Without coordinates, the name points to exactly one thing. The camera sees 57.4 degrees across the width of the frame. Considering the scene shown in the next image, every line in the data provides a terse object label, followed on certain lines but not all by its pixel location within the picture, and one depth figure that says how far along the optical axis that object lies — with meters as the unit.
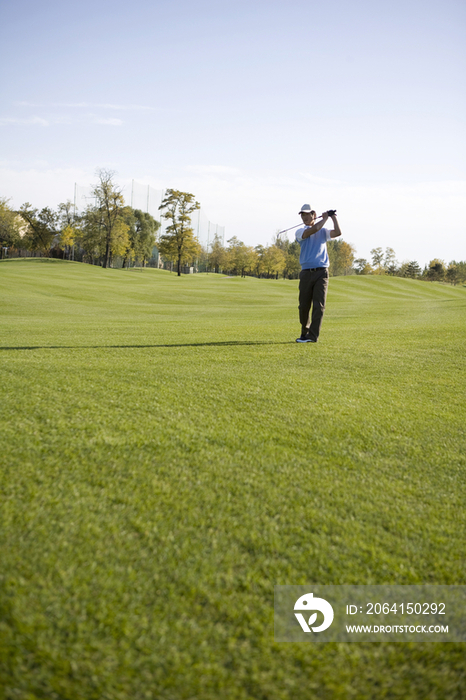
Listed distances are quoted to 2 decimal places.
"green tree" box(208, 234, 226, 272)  91.55
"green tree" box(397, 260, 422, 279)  105.78
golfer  7.31
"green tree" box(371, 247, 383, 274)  109.90
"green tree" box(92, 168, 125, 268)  61.03
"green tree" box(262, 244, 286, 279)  90.50
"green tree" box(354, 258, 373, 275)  110.68
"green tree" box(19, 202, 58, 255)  79.75
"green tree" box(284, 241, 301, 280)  100.03
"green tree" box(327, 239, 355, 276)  106.30
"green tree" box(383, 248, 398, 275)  108.81
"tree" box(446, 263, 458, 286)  92.88
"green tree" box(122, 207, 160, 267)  81.33
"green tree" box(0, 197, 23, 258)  67.06
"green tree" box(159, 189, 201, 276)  60.31
